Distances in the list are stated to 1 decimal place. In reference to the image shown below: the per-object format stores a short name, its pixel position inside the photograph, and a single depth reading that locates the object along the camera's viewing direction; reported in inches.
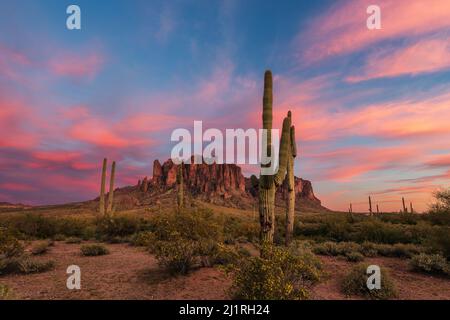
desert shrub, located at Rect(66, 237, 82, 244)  699.5
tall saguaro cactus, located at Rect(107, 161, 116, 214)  1059.0
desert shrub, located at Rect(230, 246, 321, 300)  199.3
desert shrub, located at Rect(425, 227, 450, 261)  419.8
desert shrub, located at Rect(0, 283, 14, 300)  201.0
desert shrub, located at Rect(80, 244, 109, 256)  510.9
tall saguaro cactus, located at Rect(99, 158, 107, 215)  1048.2
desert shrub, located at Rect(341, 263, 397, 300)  287.7
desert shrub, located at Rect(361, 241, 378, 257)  506.0
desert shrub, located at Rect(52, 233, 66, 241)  750.4
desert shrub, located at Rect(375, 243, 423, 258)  497.7
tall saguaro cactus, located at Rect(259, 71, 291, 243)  331.0
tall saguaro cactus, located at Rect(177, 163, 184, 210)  736.4
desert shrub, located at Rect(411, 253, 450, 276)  370.4
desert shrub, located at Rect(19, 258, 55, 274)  367.9
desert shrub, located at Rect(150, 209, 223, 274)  339.5
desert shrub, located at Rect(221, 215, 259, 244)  605.9
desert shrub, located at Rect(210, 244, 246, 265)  242.5
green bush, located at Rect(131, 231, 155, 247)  347.7
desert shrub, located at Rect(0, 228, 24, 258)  370.0
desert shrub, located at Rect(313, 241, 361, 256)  518.9
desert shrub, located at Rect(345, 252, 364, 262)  465.1
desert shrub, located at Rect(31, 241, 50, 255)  516.1
